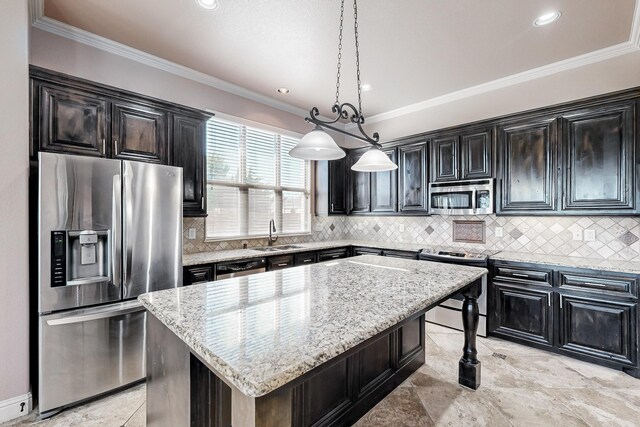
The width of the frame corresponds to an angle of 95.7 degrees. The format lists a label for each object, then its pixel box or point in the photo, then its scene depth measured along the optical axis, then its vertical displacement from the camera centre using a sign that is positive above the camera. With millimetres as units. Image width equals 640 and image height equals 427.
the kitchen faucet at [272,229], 4168 -252
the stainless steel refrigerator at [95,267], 2014 -410
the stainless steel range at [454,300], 3246 -1012
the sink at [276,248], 3732 -480
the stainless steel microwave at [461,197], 3457 +186
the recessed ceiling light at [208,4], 2217 +1626
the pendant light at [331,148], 1976 +464
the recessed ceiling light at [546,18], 2369 +1617
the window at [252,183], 3689 +432
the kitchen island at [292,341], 858 -441
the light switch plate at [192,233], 3400 -234
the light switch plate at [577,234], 3076 -239
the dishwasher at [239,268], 3016 -604
